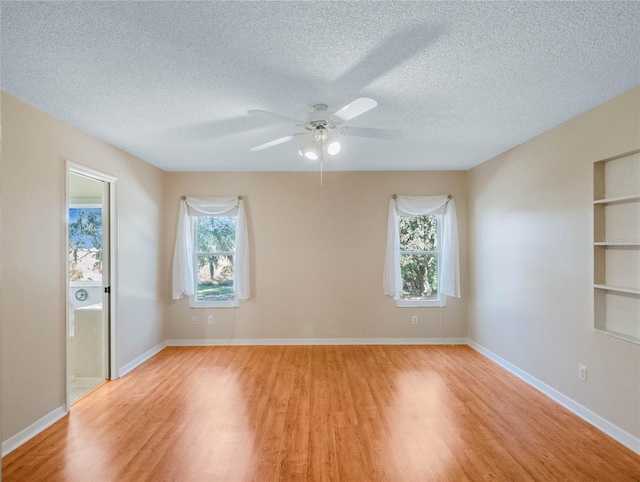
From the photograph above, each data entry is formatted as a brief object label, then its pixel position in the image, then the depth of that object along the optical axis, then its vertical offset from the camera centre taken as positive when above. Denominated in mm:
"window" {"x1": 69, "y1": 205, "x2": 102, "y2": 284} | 4727 -41
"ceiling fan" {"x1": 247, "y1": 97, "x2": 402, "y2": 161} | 2479 +873
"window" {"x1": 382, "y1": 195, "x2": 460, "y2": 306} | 4656 -146
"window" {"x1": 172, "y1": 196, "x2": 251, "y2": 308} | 4664 -167
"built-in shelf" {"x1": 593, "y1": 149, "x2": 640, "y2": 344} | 2377 -40
